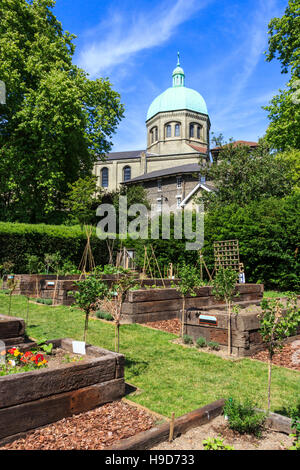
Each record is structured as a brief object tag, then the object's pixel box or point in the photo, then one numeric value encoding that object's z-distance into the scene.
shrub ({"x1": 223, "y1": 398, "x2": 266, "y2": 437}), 3.41
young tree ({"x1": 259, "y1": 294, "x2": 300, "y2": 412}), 3.99
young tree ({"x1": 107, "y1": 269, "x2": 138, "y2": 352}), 5.86
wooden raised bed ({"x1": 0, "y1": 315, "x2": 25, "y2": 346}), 5.58
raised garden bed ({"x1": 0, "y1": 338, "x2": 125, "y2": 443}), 3.25
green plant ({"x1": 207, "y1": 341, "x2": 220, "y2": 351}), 6.84
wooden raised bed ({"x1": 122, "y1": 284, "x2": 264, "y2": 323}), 9.16
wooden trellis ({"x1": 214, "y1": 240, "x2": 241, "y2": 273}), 14.21
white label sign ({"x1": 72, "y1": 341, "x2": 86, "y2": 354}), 4.62
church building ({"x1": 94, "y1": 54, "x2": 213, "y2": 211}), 58.69
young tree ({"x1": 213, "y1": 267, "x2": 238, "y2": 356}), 7.49
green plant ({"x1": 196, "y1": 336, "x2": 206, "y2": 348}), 7.03
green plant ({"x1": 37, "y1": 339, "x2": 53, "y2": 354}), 4.68
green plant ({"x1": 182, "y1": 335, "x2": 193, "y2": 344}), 7.27
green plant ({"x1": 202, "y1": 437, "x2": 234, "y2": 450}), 3.03
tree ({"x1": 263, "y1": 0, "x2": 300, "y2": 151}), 16.96
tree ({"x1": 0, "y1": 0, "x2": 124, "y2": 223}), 19.38
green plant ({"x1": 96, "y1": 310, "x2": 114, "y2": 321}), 9.41
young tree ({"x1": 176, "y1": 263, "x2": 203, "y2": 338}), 8.07
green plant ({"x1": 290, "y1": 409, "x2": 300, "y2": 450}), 3.02
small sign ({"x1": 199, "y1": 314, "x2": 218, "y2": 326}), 7.00
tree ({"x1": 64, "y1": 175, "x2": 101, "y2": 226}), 22.39
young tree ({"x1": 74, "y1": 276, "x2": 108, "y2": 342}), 5.57
